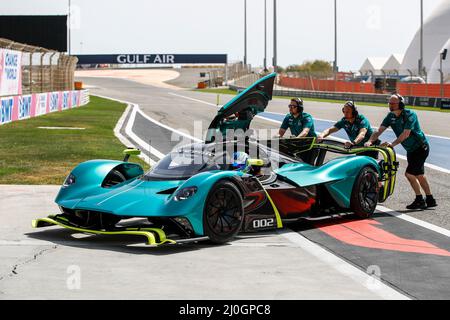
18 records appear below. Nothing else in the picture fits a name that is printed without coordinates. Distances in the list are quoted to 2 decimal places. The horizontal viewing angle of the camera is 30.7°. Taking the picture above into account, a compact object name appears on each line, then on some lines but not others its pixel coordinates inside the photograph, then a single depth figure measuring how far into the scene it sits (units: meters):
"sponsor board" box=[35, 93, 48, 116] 32.91
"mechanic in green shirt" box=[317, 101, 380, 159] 12.22
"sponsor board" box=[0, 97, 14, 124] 26.89
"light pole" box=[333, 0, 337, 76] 70.81
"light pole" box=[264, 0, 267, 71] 91.11
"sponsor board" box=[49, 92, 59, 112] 35.94
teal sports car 8.55
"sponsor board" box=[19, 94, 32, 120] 29.83
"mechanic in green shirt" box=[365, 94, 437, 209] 11.43
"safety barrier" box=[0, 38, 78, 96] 29.75
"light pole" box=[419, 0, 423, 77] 75.25
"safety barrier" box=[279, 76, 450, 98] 46.38
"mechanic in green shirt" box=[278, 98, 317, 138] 13.02
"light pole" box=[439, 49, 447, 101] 48.66
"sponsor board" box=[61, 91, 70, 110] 39.09
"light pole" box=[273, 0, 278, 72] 62.23
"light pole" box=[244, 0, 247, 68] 98.50
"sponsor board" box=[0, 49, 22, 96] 29.28
